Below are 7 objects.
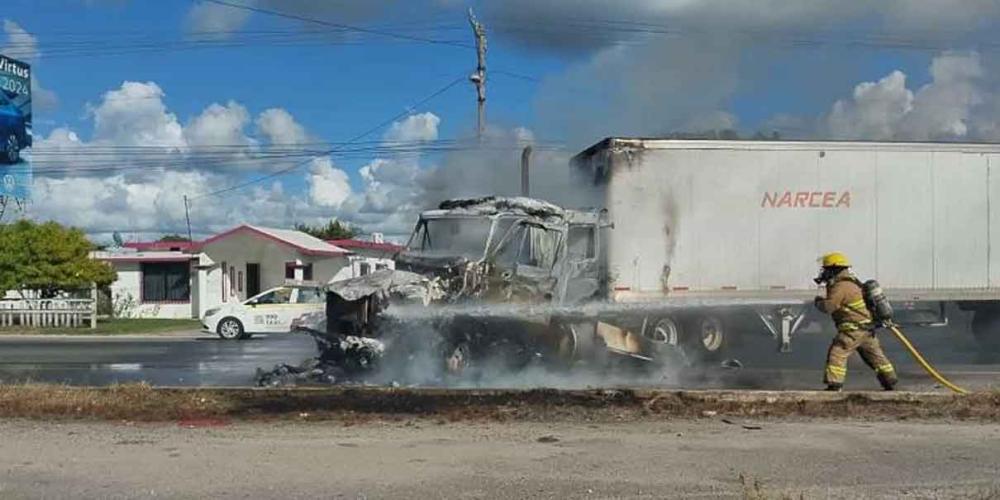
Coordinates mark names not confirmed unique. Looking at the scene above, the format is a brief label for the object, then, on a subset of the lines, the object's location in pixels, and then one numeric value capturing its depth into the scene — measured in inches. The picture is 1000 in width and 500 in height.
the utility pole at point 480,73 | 1171.7
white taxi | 900.0
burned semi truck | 509.4
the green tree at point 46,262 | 1207.6
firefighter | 419.8
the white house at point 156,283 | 1433.3
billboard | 1518.2
